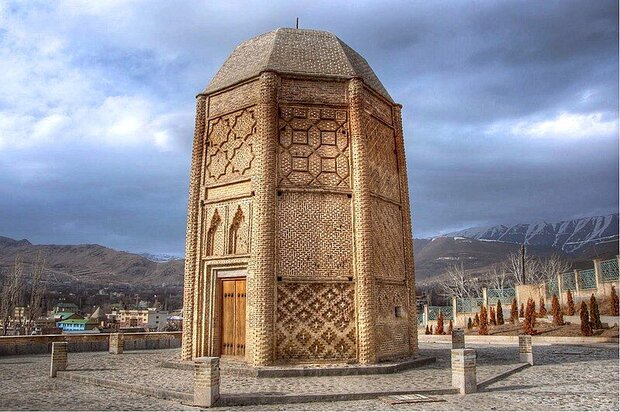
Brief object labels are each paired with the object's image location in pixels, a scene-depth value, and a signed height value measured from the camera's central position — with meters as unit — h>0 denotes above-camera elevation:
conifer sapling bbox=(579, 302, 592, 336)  23.56 -1.66
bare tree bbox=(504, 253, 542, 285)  48.79 +1.71
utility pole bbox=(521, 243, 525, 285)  41.19 +2.29
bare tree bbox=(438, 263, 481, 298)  50.86 +0.60
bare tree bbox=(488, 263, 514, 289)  47.89 +0.63
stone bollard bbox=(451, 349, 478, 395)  9.52 -1.55
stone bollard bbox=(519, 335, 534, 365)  13.88 -1.71
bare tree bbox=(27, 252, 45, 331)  40.19 +0.01
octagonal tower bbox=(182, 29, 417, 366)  12.54 +2.04
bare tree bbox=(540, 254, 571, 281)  47.66 +2.05
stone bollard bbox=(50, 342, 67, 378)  11.90 -1.46
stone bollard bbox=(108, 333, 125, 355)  17.30 -1.68
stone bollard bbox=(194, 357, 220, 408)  8.34 -1.48
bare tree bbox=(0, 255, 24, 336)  39.78 +0.38
